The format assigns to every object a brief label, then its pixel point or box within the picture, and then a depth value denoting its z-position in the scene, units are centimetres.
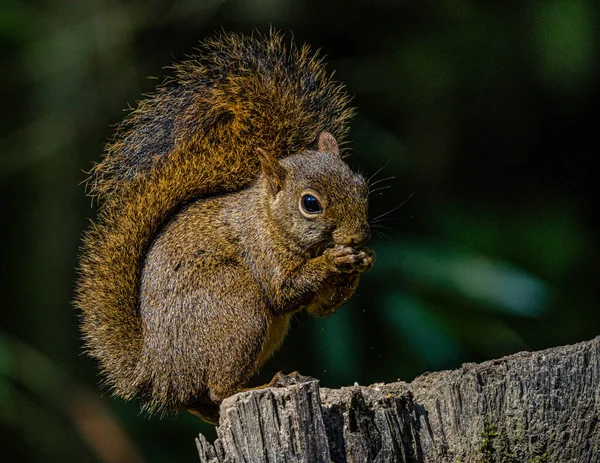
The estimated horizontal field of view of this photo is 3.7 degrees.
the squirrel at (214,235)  395
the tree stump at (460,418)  386
